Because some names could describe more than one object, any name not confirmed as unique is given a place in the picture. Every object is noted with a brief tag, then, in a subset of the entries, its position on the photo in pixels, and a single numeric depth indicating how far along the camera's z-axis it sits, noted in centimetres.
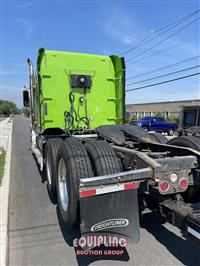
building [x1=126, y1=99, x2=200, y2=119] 4319
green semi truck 233
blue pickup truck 2197
